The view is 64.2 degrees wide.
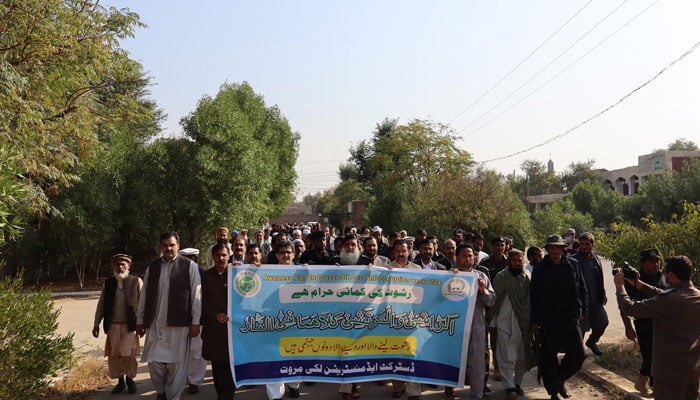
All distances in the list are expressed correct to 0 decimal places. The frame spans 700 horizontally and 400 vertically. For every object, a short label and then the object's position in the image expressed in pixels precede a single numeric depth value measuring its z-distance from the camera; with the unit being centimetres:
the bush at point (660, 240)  739
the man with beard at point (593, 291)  763
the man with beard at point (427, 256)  702
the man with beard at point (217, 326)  557
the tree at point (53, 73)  848
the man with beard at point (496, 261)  711
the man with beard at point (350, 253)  747
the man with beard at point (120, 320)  642
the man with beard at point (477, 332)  589
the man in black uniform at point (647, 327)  579
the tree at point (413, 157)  3847
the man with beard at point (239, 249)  756
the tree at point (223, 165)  1792
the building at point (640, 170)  5138
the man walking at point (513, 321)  611
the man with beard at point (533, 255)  696
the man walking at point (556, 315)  578
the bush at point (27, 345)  526
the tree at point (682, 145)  8412
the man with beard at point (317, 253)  818
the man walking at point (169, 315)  564
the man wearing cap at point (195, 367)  653
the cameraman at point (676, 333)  436
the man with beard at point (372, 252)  724
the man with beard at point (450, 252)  813
